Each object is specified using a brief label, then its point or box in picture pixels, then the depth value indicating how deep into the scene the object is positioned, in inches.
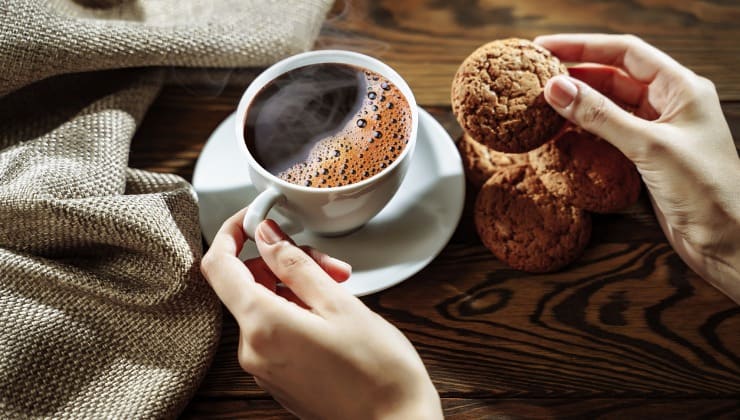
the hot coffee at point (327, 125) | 20.9
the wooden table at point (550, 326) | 20.9
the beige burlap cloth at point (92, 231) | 19.8
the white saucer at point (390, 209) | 21.3
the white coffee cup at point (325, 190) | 19.9
